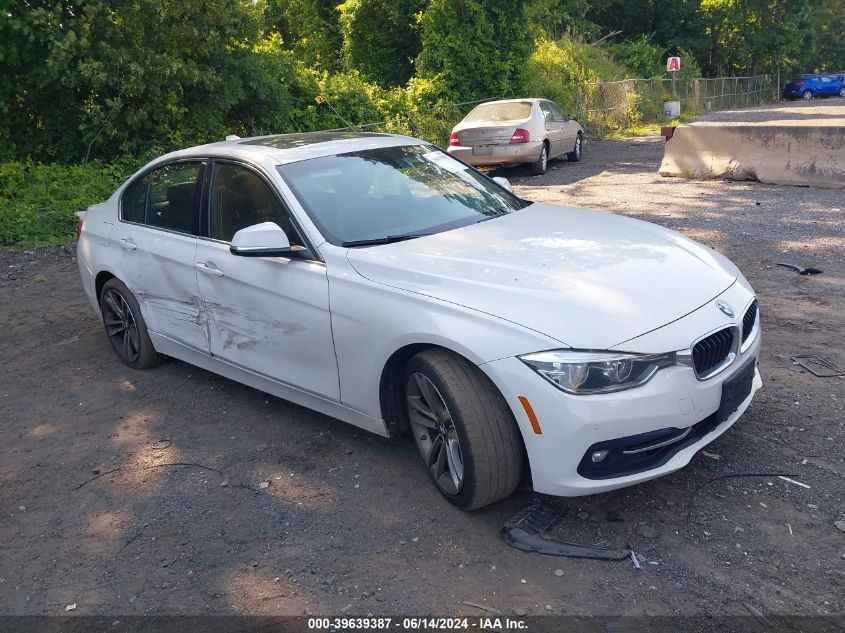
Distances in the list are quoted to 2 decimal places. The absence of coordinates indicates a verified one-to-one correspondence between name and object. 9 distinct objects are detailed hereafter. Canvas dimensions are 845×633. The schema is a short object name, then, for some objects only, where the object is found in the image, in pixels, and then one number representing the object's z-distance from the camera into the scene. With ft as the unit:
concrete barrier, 37.19
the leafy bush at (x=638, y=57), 117.08
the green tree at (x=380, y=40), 78.95
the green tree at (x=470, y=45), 70.69
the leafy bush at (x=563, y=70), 82.48
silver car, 50.08
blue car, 165.17
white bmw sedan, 10.85
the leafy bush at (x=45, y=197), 36.37
